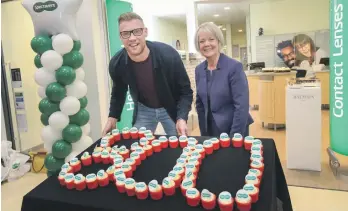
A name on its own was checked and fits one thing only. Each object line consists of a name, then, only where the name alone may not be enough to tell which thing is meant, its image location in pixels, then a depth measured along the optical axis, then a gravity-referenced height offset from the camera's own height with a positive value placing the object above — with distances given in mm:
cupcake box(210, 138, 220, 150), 1447 -370
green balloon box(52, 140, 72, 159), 2682 -651
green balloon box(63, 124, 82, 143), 2680 -511
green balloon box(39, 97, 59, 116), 2668 -258
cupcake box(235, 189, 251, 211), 919 -420
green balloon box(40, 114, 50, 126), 2770 -375
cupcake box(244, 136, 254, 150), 1419 -365
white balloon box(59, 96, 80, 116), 2625 -252
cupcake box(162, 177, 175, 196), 1053 -413
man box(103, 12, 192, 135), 2051 -104
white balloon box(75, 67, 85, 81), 2771 +22
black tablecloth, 1001 -436
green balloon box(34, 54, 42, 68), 2697 +163
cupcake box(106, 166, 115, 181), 1200 -402
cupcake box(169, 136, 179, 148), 1519 -370
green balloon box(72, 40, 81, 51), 2739 +293
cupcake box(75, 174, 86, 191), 1141 -411
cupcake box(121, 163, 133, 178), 1214 -397
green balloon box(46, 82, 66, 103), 2564 -121
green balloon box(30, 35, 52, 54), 2582 +309
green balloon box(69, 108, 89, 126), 2756 -388
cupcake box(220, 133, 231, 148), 1466 -367
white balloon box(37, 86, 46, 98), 2742 -126
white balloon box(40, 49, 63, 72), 2525 +153
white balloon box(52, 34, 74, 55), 2541 +296
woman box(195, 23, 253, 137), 1862 -119
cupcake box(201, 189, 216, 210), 952 -423
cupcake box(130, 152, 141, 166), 1327 -381
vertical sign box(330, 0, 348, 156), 2426 -117
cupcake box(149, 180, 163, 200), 1032 -416
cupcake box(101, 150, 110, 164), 1396 -393
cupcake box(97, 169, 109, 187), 1162 -410
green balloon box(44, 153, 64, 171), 2768 -797
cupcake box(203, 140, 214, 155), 1402 -376
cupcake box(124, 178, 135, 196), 1074 -412
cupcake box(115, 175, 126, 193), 1103 -415
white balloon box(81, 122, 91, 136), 2895 -528
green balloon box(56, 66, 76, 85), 2568 +22
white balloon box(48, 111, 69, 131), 2633 -380
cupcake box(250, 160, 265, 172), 1168 -395
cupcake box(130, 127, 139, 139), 1711 -353
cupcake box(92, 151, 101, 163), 1411 -391
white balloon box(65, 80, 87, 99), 2699 -115
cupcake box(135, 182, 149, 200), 1043 -418
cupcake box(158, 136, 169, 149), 1521 -367
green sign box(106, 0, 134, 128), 3473 +481
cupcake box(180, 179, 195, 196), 1045 -413
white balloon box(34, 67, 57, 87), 2605 +13
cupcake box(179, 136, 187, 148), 1520 -369
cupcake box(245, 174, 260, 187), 1047 -409
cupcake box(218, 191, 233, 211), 918 -419
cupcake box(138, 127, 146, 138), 1709 -346
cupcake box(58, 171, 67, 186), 1190 -408
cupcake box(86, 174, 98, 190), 1141 -411
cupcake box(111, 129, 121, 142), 1696 -353
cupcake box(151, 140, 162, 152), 1479 -372
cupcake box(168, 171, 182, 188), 1102 -402
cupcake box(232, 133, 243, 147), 1451 -365
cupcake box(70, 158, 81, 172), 1320 -396
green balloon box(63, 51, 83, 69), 2648 +159
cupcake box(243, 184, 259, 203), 962 -411
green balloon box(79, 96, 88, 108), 2820 -248
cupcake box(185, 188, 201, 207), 971 -419
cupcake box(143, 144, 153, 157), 1437 -379
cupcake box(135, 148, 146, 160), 1385 -375
